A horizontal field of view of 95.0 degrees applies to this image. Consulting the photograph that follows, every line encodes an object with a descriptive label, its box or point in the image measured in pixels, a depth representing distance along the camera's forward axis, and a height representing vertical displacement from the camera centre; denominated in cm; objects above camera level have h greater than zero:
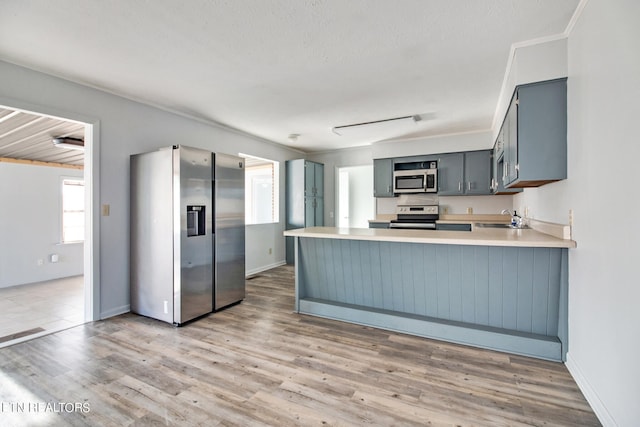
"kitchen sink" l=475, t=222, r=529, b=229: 418 -22
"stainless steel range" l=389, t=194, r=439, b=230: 526 -4
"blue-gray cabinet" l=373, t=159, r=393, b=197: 560 +63
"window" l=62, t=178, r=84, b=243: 546 +1
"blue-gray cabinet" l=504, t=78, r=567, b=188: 212 +58
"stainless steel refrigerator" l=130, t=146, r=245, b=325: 304 -27
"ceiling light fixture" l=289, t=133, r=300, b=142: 514 +132
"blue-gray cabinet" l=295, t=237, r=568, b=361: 228 -74
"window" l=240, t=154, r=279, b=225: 601 +44
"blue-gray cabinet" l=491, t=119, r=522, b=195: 302 +59
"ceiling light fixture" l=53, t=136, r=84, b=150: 405 +94
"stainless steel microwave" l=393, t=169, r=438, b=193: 521 +53
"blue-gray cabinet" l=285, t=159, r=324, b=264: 595 +28
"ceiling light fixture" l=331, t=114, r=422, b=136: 429 +131
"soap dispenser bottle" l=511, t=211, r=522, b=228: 350 -14
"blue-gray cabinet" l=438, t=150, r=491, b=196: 491 +64
